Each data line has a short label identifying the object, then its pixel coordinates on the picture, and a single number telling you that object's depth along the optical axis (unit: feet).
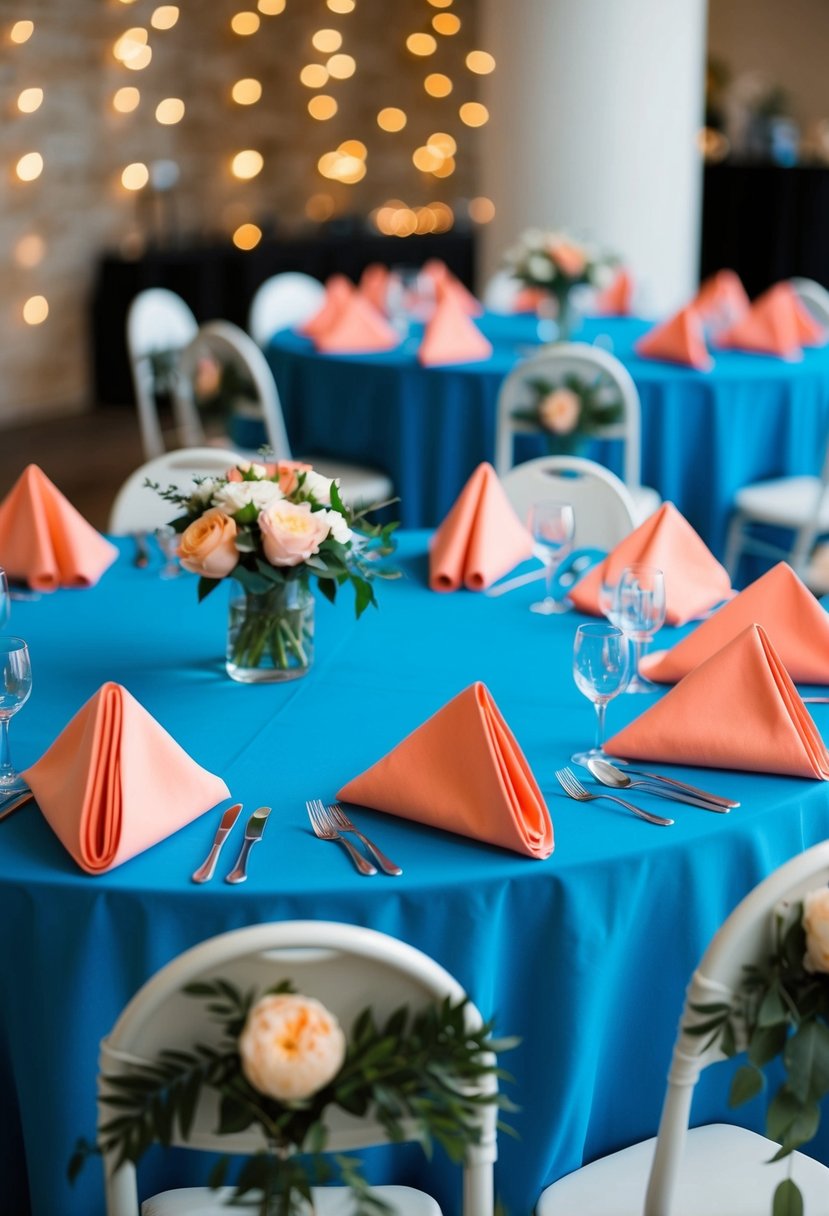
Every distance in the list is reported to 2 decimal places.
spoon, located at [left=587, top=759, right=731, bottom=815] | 5.80
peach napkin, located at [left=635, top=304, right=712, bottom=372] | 14.80
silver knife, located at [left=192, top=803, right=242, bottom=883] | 5.22
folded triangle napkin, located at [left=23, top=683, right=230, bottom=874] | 5.38
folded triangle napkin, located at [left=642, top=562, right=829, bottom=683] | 6.98
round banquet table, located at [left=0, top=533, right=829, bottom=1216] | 5.23
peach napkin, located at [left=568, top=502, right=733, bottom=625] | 8.02
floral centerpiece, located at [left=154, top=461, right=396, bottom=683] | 6.50
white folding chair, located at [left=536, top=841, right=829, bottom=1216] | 4.66
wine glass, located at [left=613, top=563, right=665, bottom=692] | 6.73
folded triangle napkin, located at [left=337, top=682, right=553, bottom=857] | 5.44
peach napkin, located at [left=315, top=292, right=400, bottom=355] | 16.02
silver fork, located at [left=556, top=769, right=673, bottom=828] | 5.65
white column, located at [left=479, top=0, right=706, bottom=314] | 21.11
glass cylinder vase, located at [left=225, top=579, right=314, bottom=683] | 6.93
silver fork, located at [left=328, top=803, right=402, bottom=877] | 5.28
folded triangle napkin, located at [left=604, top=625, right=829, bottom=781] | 6.04
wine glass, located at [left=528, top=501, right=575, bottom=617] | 8.00
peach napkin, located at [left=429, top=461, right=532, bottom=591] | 8.62
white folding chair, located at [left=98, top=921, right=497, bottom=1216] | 4.25
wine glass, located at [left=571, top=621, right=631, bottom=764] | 6.00
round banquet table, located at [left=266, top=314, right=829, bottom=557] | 14.57
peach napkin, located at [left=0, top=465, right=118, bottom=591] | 8.57
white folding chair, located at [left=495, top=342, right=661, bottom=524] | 13.67
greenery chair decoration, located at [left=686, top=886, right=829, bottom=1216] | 4.66
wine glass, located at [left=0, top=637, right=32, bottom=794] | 5.85
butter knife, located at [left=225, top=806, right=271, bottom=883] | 5.21
